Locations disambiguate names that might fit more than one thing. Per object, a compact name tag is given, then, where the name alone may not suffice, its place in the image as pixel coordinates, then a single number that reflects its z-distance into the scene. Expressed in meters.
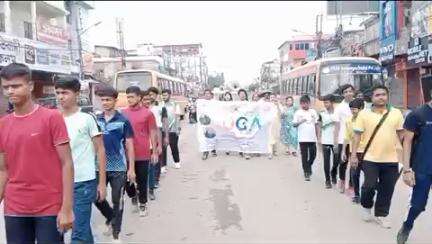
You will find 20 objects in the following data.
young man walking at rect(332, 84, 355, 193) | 8.16
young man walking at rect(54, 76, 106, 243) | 4.41
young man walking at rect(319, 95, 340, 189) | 8.31
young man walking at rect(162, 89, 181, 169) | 10.15
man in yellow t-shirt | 6.04
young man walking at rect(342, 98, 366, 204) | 7.28
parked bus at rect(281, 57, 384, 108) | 19.16
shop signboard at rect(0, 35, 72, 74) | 19.91
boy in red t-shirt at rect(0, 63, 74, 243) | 3.31
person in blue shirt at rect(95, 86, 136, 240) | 5.53
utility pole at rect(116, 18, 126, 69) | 40.72
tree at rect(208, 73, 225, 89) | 95.88
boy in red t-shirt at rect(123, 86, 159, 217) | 6.68
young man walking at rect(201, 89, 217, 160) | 13.01
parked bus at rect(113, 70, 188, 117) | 24.62
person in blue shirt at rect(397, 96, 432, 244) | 5.17
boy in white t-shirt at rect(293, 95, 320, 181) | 9.27
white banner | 13.26
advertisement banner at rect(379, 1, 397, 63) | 28.33
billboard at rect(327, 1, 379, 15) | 44.62
